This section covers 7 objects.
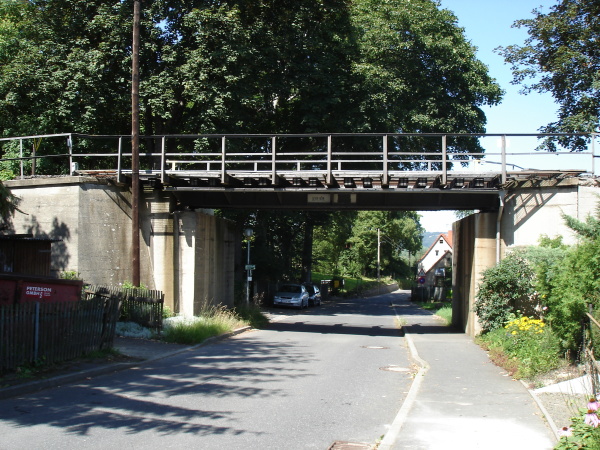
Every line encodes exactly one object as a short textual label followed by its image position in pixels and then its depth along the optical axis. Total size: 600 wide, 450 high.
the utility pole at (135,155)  20.14
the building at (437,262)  69.43
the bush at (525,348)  11.42
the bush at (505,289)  17.14
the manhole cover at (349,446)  7.10
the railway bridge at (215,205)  19.14
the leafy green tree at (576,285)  10.28
